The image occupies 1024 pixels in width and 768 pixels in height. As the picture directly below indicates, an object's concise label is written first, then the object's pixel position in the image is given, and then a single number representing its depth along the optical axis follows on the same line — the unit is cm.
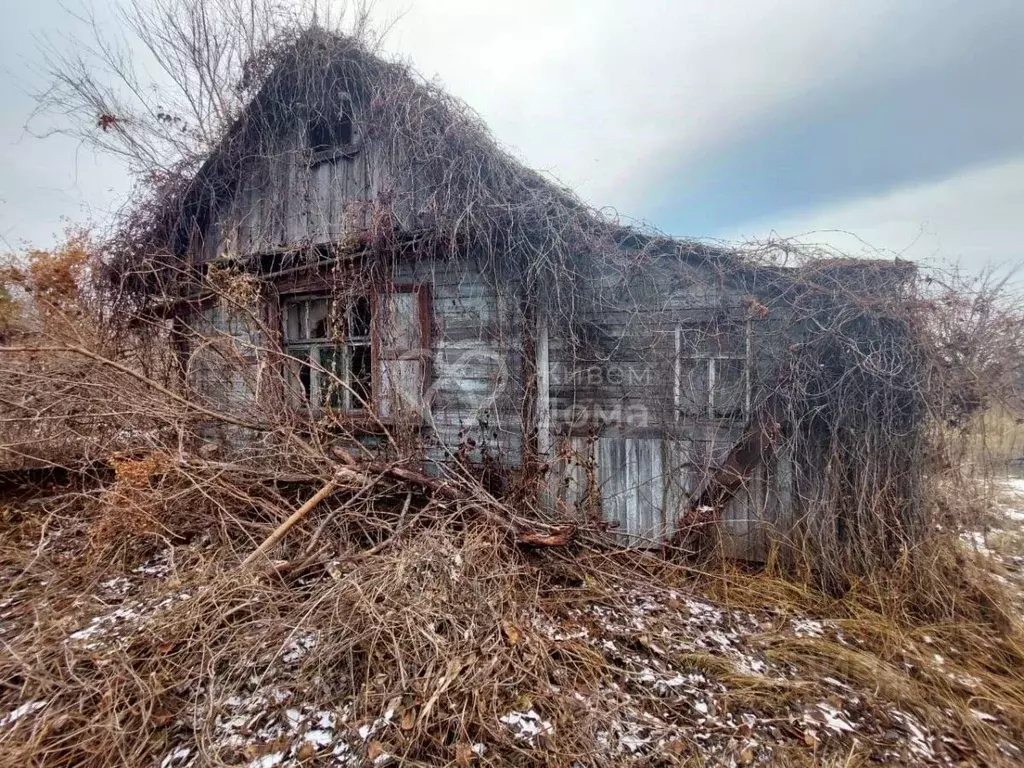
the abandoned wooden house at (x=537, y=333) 383
